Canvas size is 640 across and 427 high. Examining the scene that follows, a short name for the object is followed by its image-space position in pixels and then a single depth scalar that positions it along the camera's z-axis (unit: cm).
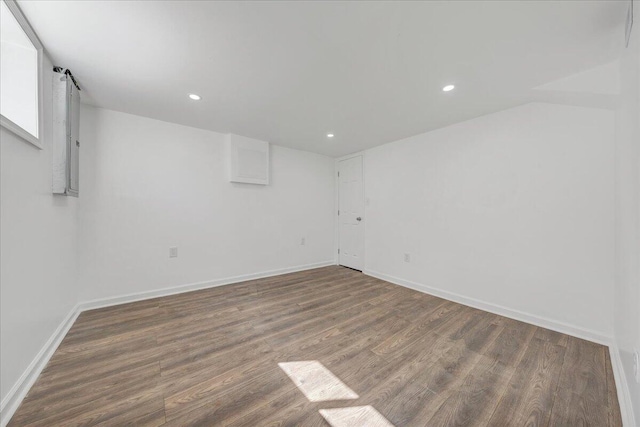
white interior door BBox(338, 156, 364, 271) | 412
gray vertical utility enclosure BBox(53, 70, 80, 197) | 178
